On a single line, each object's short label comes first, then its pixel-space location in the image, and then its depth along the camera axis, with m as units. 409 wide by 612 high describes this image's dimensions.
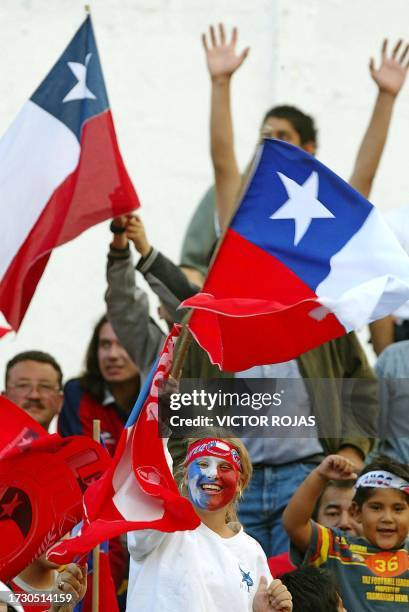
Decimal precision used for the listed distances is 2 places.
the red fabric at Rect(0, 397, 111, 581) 11.90
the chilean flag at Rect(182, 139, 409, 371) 11.63
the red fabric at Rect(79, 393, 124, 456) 14.69
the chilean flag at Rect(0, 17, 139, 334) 13.60
